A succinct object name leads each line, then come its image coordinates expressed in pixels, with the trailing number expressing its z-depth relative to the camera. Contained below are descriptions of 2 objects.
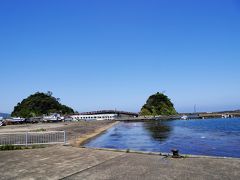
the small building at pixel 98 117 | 102.20
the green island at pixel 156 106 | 119.97
